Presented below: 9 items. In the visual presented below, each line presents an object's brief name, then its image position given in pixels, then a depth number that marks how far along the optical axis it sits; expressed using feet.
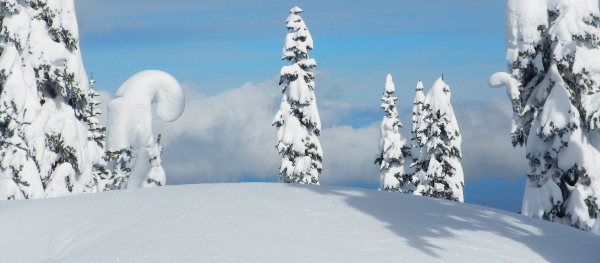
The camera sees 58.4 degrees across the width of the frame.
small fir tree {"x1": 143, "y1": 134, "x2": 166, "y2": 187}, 87.15
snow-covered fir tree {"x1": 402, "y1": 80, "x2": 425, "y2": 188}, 120.08
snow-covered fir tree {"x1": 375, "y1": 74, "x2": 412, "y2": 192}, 118.11
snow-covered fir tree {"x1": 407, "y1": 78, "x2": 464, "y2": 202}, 96.68
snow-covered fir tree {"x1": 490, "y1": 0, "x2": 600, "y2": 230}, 53.52
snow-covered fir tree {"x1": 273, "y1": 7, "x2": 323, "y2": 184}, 86.63
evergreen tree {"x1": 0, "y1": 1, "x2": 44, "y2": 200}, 55.88
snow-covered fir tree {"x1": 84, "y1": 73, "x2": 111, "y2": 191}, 92.38
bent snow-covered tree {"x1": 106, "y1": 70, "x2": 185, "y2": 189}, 73.92
